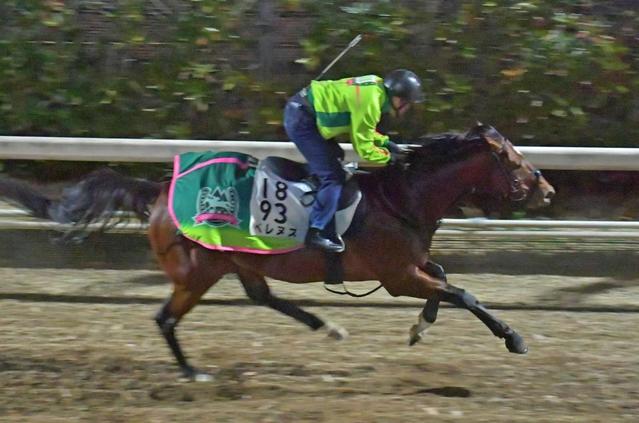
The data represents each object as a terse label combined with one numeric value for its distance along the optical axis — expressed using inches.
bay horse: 404.2
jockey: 385.1
